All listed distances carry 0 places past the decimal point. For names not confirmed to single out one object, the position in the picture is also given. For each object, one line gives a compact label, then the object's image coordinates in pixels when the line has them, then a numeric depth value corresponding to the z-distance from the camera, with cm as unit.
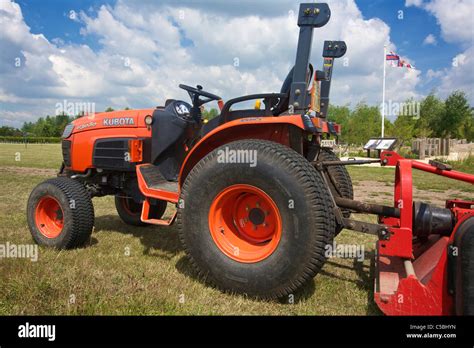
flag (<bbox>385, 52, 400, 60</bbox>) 2018
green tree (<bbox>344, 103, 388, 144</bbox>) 2903
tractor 250
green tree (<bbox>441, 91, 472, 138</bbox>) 3153
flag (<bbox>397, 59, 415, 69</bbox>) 2008
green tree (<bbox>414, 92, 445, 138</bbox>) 3250
